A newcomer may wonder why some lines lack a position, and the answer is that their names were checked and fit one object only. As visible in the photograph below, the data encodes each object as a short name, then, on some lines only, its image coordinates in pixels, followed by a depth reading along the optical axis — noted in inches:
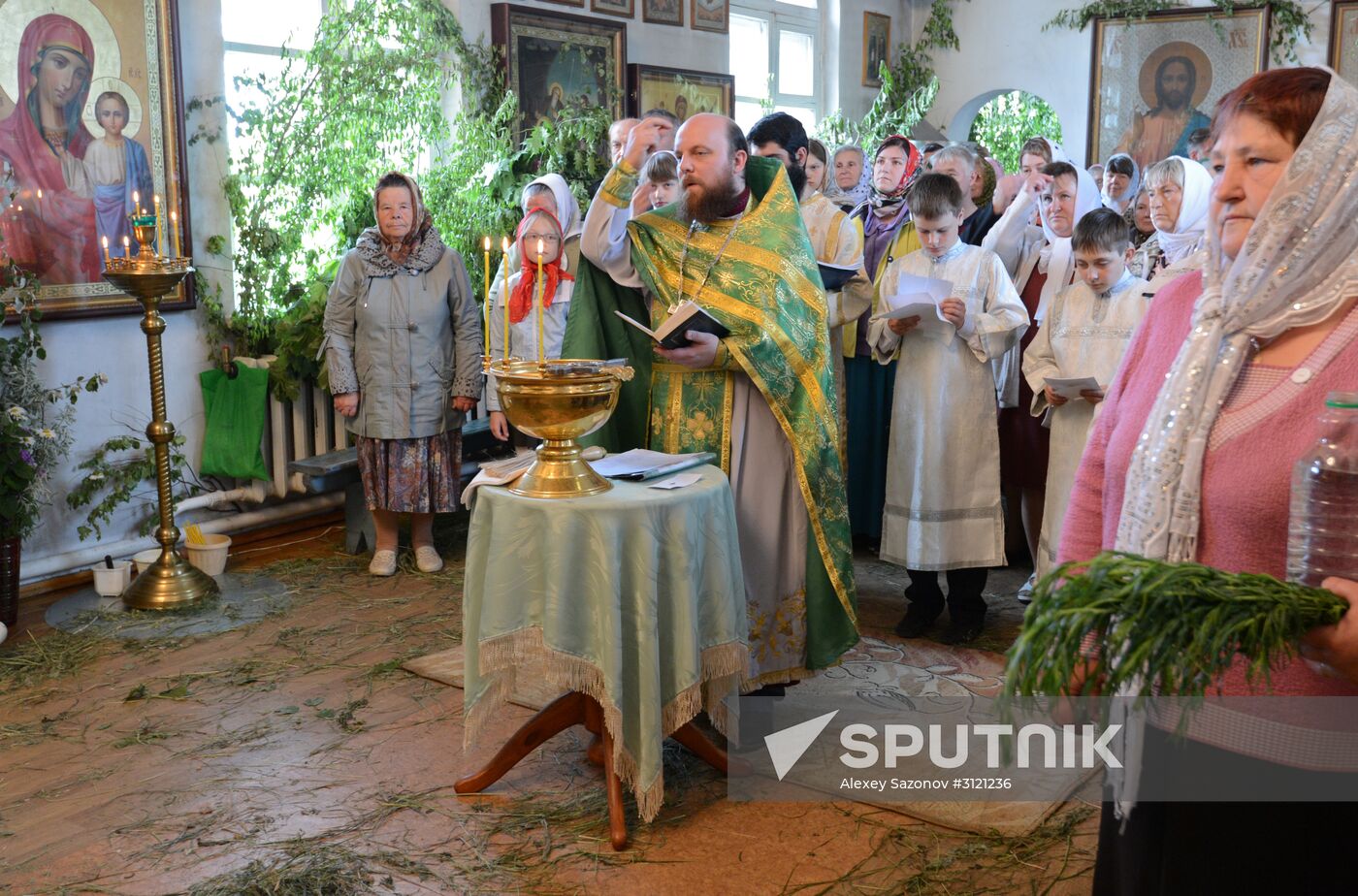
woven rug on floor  172.2
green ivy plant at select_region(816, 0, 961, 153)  438.6
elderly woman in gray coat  231.9
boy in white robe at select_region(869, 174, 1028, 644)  191.2
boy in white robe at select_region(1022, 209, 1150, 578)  180.9
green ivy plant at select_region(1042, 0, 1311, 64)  408.8
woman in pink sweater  67.9
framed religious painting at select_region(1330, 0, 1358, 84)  399.2
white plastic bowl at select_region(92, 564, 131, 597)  220.4
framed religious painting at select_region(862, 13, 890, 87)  468.8
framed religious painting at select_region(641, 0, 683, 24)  364.2
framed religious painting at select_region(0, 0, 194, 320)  216.2
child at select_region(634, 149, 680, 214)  167.8
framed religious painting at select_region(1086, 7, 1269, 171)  423.8
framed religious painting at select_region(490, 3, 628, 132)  313.1
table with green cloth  122.3
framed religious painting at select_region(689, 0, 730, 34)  382.9
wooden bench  243.3
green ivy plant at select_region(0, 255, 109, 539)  197.9
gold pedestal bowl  124.0
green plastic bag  248.8
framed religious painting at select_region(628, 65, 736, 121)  356.5
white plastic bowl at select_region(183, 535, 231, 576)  230.5
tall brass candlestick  205.9
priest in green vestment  151.3
